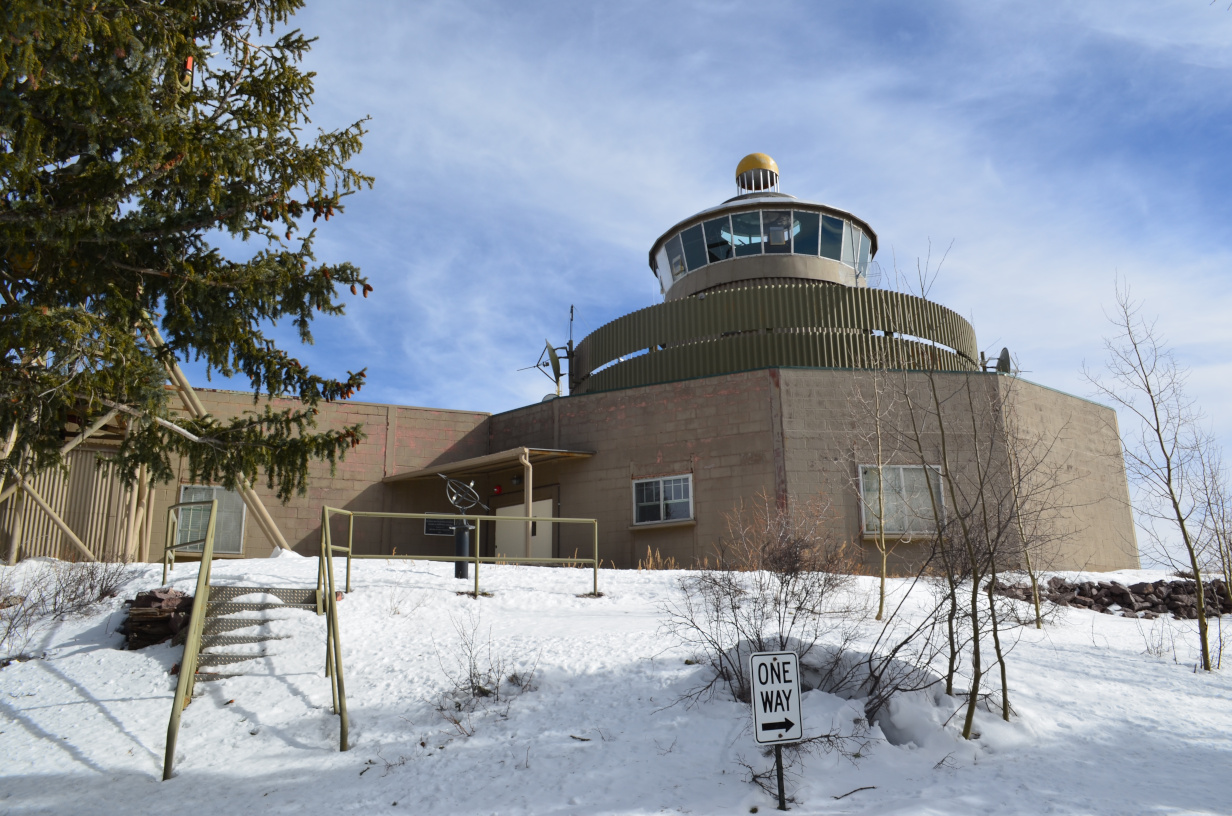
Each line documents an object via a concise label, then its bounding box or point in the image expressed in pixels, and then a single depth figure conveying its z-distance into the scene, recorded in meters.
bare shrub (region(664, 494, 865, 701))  9.52
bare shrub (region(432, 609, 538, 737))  8.85
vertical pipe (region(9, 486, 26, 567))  15.55
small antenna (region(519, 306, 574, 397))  26.09
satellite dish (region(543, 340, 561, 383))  26.08
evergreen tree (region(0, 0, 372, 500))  8.44
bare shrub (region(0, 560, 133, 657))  10.76
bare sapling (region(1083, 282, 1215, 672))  12.56
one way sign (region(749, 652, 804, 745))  6.71
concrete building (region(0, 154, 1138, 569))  18.89
